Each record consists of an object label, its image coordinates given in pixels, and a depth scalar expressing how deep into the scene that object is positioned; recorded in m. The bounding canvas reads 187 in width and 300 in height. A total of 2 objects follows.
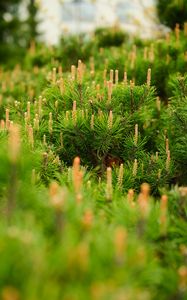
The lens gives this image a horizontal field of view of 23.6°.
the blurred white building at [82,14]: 18.42
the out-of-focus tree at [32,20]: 15.54
